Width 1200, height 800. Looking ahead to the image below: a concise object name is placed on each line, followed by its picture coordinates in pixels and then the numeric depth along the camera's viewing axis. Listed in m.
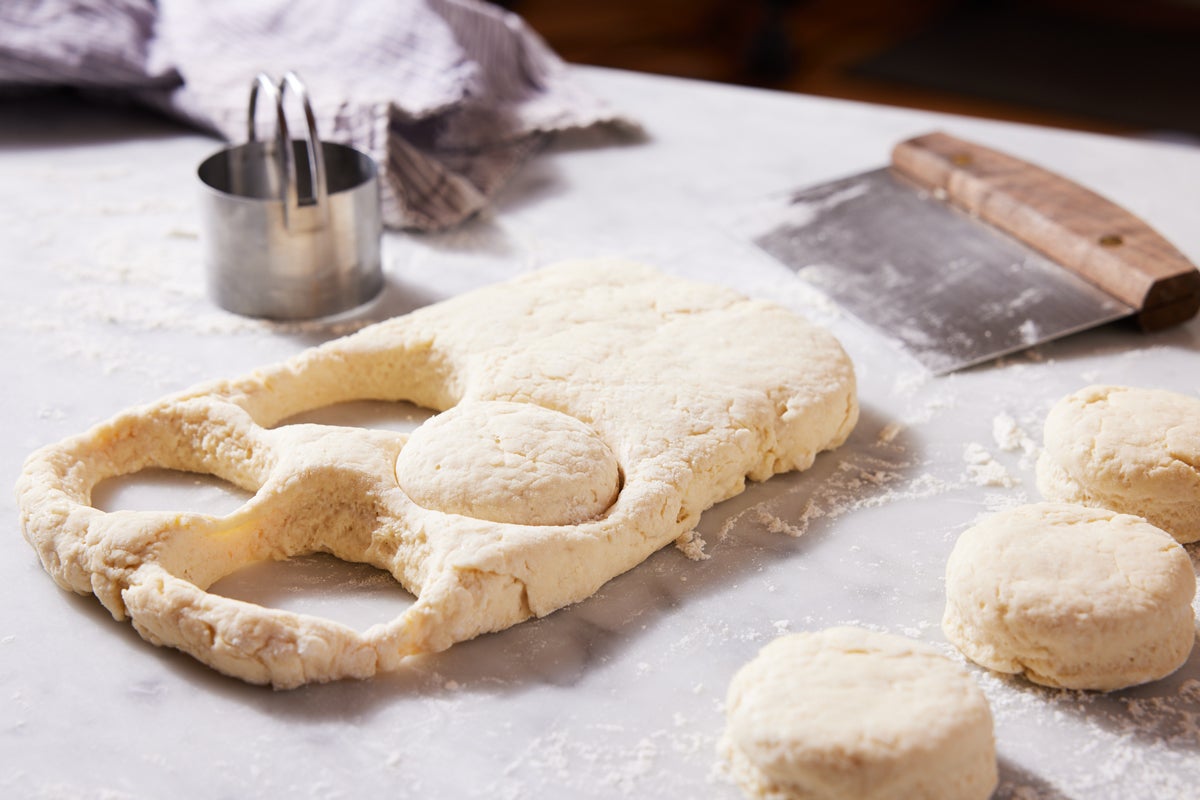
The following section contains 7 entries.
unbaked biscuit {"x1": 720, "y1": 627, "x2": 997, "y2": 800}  0.43
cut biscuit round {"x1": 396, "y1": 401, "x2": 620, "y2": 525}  0.50
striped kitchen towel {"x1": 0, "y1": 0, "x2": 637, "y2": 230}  0.76
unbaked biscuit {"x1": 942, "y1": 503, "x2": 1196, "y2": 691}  0.47
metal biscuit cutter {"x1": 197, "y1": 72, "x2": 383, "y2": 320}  0.62
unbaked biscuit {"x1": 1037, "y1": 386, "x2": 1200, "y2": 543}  0.53
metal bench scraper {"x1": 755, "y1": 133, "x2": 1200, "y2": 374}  0.64
